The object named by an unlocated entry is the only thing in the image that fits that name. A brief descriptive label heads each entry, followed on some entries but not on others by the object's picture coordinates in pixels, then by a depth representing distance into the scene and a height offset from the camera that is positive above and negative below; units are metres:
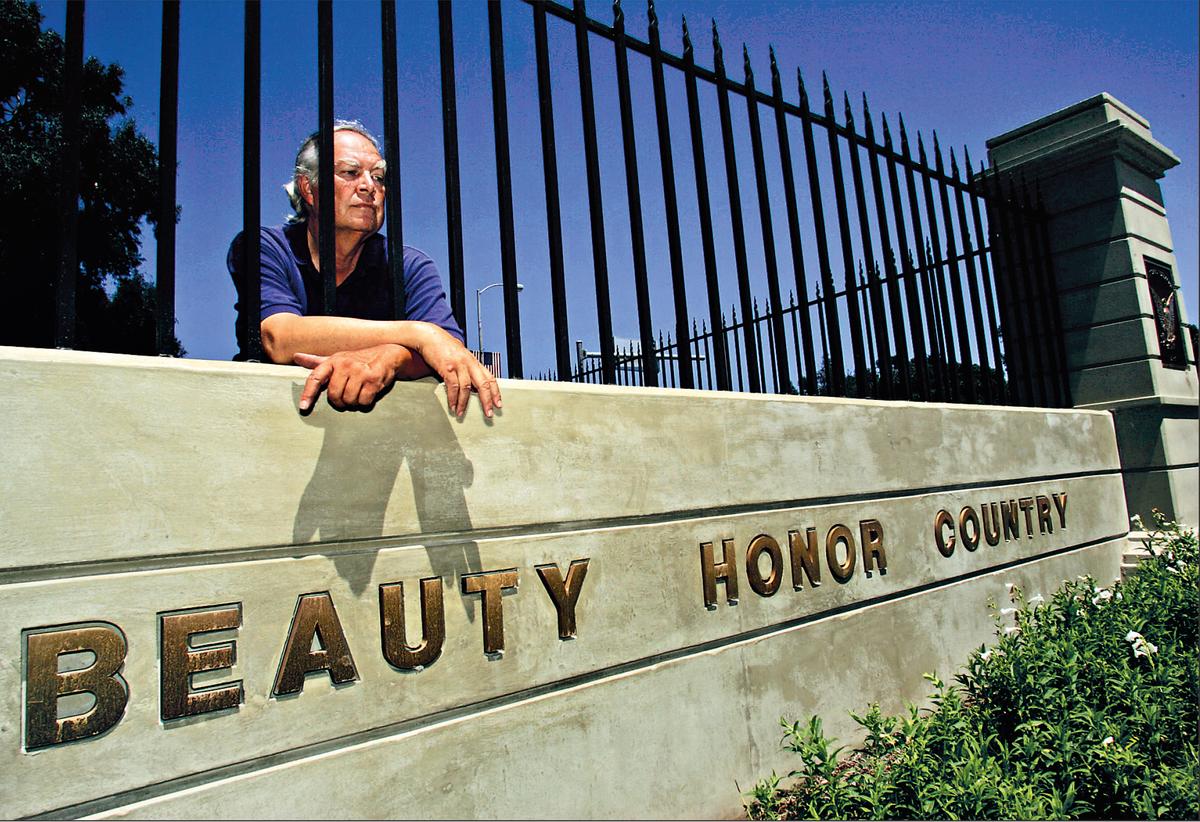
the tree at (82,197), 13.05 +6.73
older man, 2.38 +0.87
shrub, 2.67 -1.10
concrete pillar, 6.98 +1.78
